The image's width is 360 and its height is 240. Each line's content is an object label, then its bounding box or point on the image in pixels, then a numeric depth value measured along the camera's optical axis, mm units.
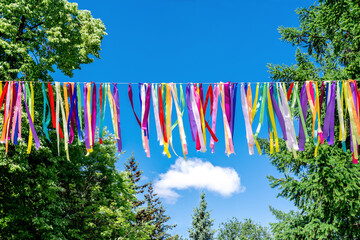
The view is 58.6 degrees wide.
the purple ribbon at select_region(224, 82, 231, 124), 5965
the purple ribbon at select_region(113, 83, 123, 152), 6000
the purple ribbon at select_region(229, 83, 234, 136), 5922
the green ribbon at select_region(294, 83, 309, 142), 5747
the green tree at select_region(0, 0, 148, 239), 10766
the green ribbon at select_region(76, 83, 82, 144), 6140
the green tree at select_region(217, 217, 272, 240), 53594
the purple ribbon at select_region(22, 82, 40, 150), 5978
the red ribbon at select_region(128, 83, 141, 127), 5959
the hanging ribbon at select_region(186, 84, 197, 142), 5852
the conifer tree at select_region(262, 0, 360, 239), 10070
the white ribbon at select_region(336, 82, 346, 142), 5867
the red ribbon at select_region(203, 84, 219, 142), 5948
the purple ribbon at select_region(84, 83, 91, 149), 5988
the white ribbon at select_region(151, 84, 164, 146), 5723
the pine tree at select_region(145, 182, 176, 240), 31656
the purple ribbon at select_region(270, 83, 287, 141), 5881
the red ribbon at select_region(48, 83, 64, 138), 6361
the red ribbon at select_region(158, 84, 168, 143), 5891
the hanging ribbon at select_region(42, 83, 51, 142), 6406
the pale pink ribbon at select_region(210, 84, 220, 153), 5937
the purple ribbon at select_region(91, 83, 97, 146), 6121
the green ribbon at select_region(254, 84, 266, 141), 6020
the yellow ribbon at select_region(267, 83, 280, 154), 6051
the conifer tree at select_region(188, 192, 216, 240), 37781
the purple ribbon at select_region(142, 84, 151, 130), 5921
